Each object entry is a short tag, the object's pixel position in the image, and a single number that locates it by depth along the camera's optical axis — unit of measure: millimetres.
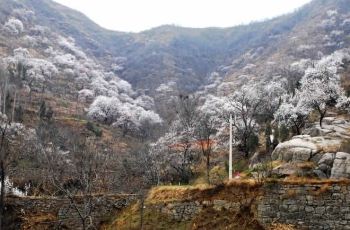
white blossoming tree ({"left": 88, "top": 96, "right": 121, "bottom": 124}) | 86312
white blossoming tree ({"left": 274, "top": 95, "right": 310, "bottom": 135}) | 40250
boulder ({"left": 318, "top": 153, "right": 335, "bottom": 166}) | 25859
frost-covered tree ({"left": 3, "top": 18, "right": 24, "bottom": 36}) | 127688
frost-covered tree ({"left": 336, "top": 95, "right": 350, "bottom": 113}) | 41391
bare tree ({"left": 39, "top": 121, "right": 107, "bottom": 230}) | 22125
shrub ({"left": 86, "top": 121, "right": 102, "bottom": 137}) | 70250
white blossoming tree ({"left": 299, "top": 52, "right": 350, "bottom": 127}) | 39438
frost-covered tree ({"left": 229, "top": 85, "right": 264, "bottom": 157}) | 40844
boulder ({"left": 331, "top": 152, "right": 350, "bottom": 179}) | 24125
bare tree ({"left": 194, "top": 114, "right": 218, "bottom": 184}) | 43762
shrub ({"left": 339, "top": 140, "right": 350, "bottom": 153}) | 27700
